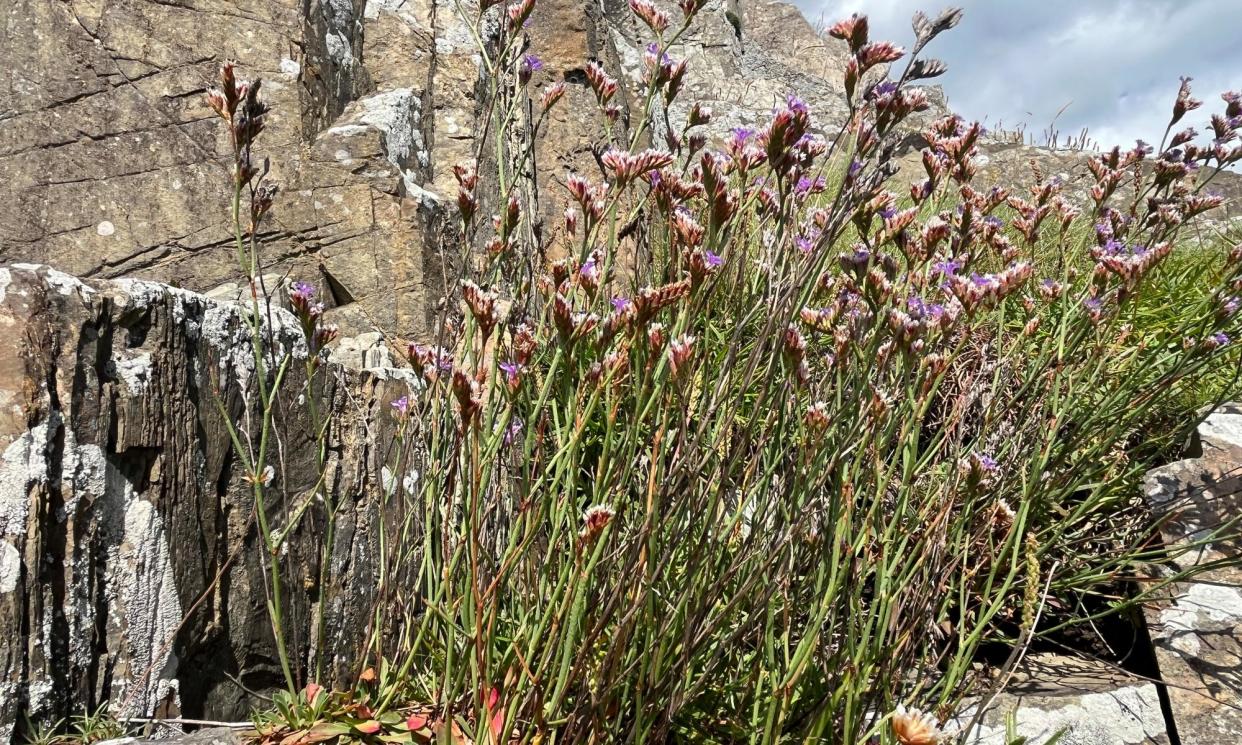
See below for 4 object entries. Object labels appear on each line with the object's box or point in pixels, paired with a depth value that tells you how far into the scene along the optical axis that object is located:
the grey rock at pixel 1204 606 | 0.70
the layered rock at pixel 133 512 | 0.58
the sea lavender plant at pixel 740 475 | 0.58
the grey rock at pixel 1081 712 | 0.69
